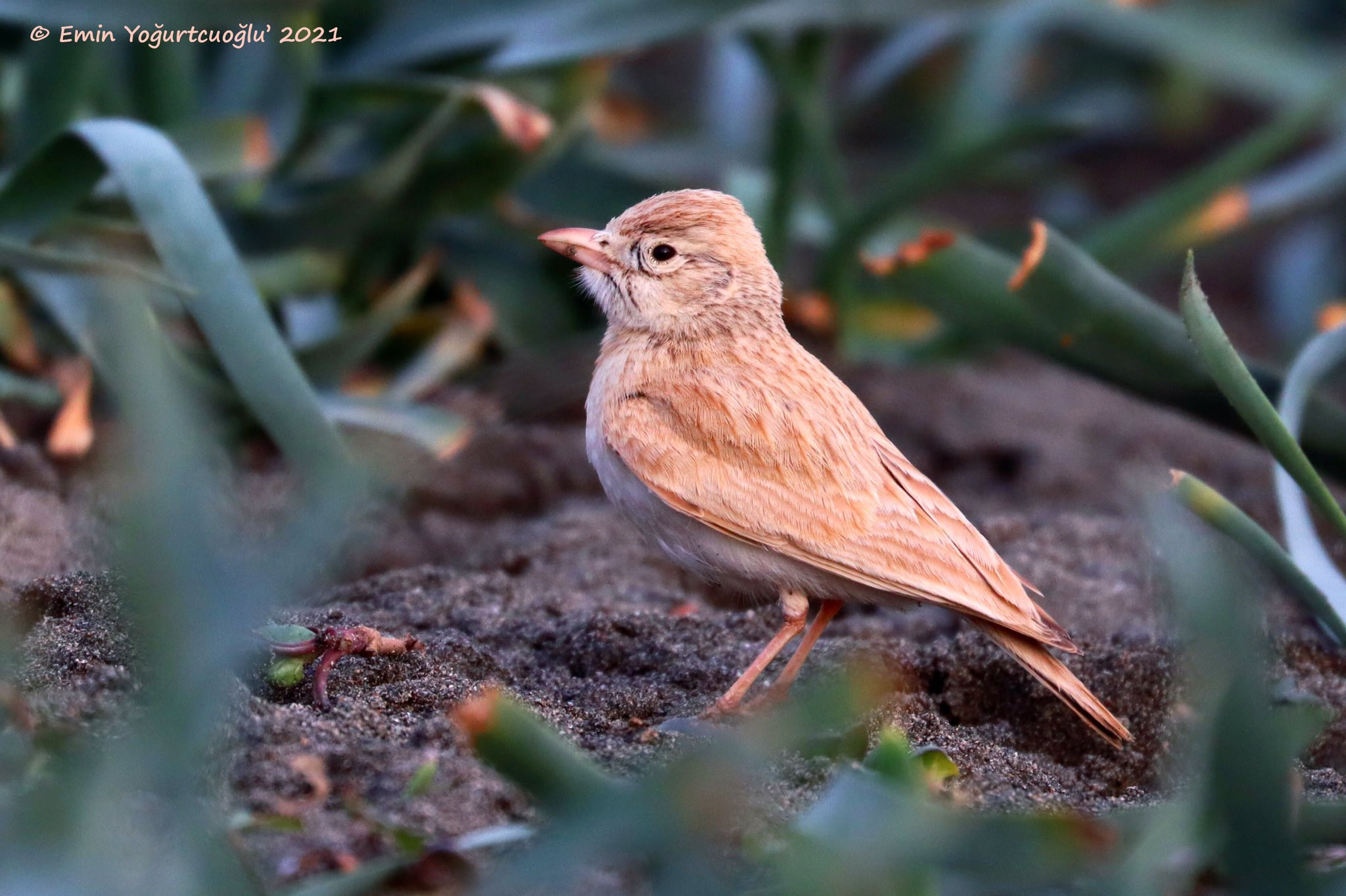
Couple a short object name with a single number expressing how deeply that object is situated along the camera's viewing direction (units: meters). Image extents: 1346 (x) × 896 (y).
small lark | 6.18
